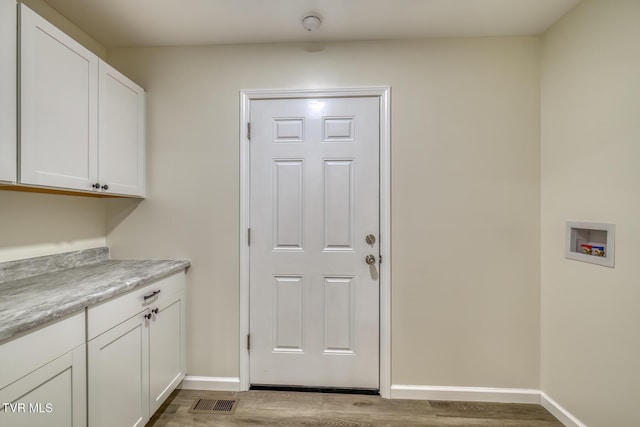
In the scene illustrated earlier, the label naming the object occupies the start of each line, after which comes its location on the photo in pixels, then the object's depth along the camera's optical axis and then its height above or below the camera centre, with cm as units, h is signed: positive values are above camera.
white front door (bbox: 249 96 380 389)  212 -22
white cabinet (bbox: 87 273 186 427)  134 -76
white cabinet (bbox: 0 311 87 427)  97 -60
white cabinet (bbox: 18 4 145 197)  130 +48
